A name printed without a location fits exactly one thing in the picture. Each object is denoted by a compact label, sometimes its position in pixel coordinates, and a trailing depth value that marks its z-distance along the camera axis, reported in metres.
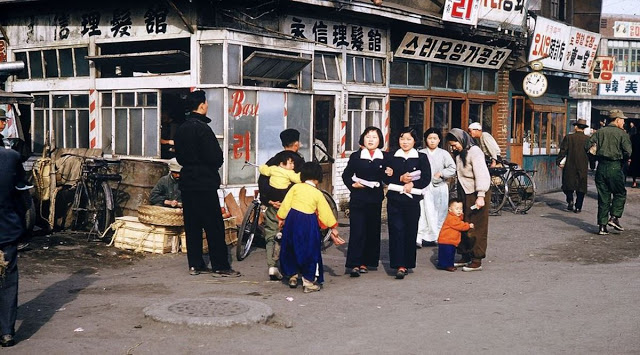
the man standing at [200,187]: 9.18
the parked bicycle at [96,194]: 11.66
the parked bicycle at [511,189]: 16.53
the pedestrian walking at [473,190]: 9.98
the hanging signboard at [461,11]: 17.17
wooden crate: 10.78
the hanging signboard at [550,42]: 20.41
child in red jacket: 9.97
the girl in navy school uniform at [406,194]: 9.46
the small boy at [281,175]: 9.52
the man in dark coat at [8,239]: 6.20
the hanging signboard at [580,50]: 22.39
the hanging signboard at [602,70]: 24.98
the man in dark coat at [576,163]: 17.17
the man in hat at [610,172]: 13.55
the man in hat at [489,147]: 16.27
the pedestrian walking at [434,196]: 12.23
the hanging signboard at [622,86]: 43.28
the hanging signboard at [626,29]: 43.84
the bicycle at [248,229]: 10.51
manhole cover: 6.73
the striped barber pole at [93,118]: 13.96
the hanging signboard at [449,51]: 17.11
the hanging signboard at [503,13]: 18.05
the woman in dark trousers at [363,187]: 9.42
